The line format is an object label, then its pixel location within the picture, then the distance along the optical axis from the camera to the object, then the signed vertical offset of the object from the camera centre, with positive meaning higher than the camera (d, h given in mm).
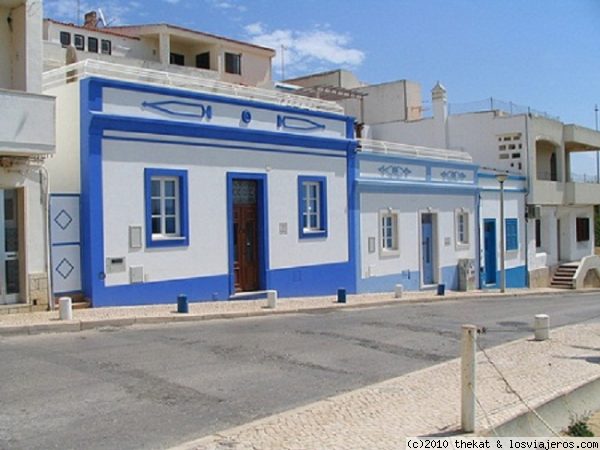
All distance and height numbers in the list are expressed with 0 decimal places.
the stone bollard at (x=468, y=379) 6316 -1321
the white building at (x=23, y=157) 13062 +1702
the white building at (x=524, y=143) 31891 +4516
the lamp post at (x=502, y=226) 24859 +334
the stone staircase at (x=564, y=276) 34406 -2124
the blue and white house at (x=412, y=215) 22016 +785
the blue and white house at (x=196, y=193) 14336 +1171
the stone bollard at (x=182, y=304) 13797 -1253
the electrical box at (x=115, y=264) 14422 -448
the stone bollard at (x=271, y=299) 15773 -1356
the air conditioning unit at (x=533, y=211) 31814 +1067
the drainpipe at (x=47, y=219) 13648 +505
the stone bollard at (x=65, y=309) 12299 -1159
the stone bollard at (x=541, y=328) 11664 -1580
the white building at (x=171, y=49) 31328 +9903
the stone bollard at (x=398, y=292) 19856 -1572
